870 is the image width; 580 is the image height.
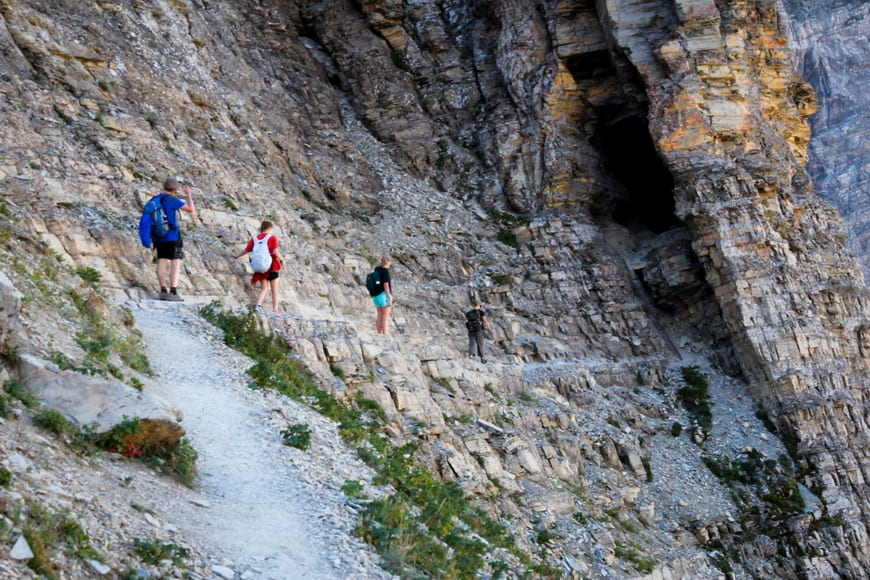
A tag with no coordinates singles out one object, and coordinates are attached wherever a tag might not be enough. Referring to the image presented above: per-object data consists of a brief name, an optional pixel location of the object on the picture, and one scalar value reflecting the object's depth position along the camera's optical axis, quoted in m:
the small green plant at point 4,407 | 7.18
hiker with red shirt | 15.59
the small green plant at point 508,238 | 30.61
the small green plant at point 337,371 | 14.51
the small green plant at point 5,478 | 6.27
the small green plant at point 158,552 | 6.58
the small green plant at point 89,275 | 12.45
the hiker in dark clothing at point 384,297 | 18.53
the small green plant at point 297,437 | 9.98
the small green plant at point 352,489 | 9.24
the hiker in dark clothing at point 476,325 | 23.77
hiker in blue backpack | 14.12
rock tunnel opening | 32.91
